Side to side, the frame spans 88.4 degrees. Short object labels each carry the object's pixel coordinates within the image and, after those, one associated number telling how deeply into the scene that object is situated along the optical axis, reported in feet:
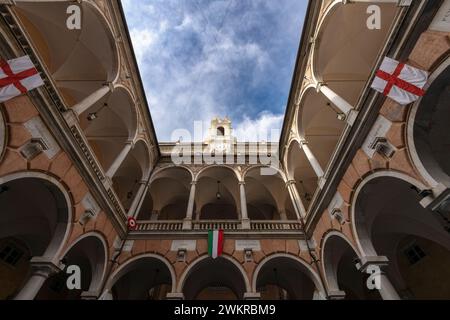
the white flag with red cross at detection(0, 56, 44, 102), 18.81
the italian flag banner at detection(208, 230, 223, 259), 35.65
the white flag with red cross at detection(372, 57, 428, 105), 17.64
